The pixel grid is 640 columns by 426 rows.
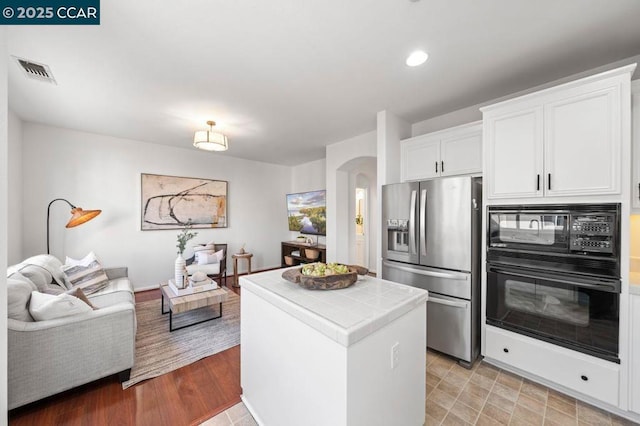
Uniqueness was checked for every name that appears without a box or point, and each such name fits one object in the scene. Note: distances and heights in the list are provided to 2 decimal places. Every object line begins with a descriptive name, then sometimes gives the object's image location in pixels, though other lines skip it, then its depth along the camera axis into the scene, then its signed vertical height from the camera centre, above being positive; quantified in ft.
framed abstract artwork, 13.98 +0.60
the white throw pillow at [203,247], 14.56 -2.18
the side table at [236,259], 14.87 -2.99
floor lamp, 10.26 -0.21
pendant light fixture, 9.82 +2.92
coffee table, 8.58 -3.28
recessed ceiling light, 6.35 +4.19
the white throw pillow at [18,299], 5.53 -2.09
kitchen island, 3.38 -2.32
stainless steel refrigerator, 7.23 -1.36
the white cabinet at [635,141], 5.53 +1.67
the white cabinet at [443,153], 8.28 +2.22
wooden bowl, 4.72 -1.38
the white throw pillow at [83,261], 9.91 -2.09
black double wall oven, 5.46 -1.54
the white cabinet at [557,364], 5.45 -3.81
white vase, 9.73 -2.52
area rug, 7.22 -4.56
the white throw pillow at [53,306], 5.74 -2.31
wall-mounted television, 16.98 +0.00
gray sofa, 5.32 -3.27
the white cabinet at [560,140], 5.41 +1.85
